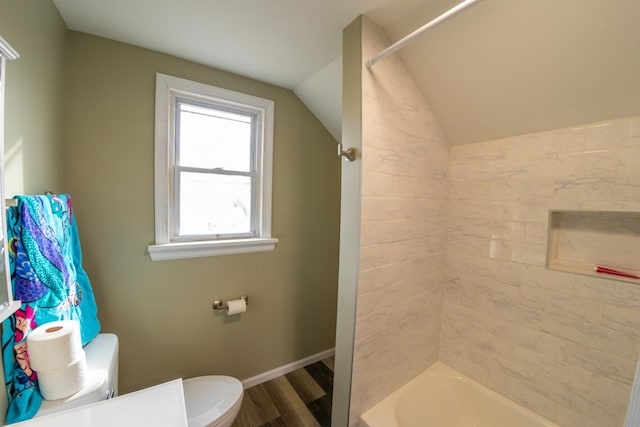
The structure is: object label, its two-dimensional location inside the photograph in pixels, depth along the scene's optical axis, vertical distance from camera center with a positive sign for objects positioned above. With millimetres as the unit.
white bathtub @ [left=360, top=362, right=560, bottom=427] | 1261 -1195
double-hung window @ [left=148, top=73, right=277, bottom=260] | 1438 +223
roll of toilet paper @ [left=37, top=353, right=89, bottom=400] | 741 -603
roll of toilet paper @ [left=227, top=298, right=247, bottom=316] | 1619 -737
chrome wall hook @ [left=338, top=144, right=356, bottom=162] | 1107 +251
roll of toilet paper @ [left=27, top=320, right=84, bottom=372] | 710 -467
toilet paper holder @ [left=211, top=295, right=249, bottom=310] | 1615 -724
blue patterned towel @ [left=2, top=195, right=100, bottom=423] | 697 -299
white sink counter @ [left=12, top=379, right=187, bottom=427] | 628 -609
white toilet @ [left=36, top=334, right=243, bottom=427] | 788 -1076
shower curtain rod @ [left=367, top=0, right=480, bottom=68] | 769 +678
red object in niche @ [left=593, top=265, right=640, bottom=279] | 1038 -284
